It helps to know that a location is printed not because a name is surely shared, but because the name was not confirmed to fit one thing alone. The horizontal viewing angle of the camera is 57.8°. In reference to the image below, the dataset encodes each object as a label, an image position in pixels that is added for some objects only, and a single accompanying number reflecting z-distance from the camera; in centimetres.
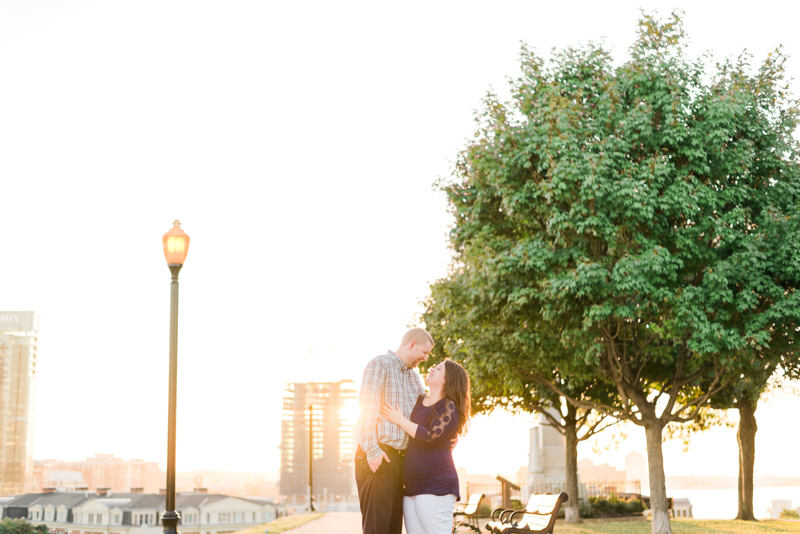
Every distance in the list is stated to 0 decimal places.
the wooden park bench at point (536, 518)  1091
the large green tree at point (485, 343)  1561
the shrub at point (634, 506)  2494
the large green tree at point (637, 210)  1377
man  497
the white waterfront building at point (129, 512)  10819
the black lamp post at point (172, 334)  912
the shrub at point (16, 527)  7914
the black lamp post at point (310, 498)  3127
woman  491
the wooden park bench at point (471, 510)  1623
